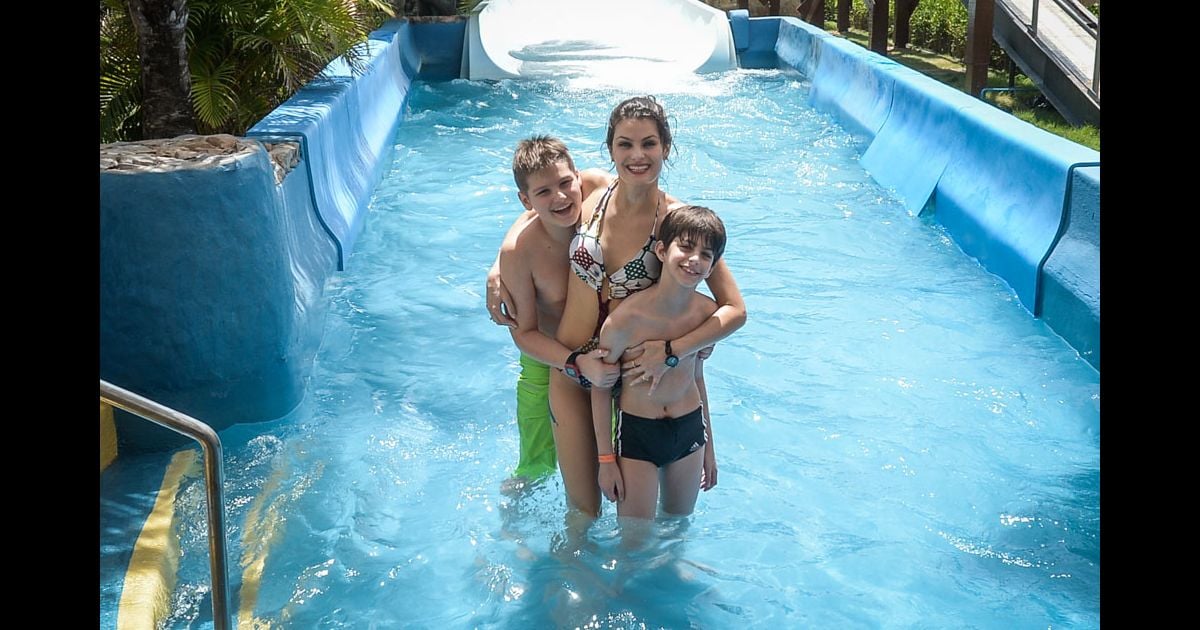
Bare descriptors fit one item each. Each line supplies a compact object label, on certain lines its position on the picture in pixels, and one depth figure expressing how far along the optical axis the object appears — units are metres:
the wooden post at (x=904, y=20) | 16.31
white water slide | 14.98
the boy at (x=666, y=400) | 3.16
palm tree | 7.67
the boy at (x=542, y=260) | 3.29
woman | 3.25
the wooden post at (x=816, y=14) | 19.03
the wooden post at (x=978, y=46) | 10.60
